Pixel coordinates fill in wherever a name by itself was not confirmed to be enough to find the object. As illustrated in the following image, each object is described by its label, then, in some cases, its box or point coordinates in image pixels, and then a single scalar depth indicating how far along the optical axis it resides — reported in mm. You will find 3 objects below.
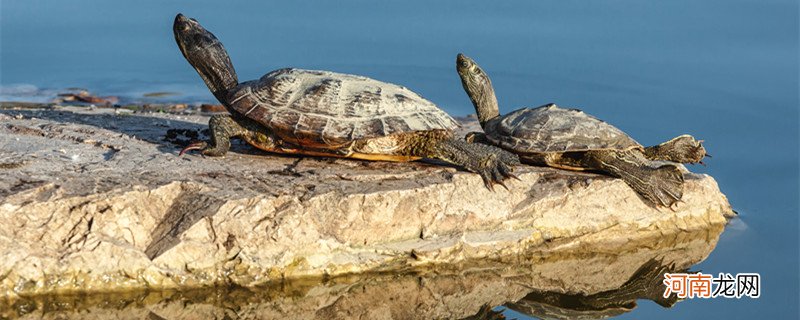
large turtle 12391
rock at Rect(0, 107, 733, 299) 10617
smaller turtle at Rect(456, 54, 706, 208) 12820
